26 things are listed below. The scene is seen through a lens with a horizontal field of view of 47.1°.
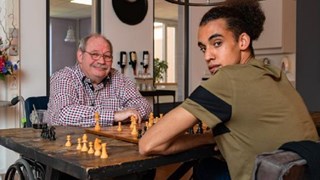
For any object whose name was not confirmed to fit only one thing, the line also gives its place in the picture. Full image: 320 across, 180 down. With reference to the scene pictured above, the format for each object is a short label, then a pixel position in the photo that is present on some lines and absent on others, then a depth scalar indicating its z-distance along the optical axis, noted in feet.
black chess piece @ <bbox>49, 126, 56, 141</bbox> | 4.81
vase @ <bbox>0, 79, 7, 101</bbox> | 11.43
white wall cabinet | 16.82
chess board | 4.74
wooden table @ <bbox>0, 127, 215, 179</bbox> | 3.45
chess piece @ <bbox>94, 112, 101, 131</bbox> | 5.52
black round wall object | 14.47
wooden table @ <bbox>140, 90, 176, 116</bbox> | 14.82
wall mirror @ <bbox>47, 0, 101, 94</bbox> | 22.33
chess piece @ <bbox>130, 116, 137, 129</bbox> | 5.54
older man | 6.27
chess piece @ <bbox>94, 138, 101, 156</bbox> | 3.89
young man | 3.36
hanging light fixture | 7.60
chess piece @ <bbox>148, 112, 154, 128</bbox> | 5.63
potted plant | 19.30
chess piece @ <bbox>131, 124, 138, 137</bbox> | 5.02
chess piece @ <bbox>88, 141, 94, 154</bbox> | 3.99
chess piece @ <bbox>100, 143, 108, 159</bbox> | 3.77
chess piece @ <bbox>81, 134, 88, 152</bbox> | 4.09
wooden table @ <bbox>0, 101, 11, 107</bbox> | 10.58
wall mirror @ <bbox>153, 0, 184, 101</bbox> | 17.39
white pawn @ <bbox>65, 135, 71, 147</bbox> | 4.36
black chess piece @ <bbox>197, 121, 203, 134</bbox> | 5.08
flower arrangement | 10.69
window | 24.77
